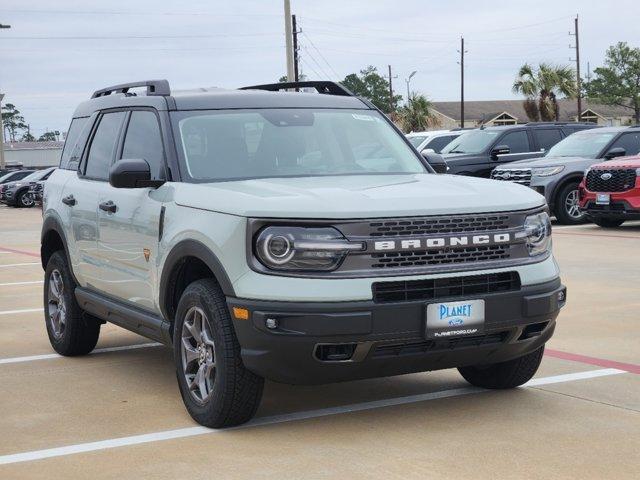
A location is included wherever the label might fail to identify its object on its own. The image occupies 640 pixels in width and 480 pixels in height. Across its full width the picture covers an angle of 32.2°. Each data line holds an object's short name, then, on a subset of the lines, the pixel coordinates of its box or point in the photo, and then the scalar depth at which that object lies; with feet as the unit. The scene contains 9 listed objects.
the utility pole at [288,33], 113.60
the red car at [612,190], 58.34
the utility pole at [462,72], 233.37
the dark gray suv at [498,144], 76.18
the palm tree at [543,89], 202.80
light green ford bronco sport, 17.66
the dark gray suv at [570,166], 65.92
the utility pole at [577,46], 238.27
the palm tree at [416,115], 240.12
